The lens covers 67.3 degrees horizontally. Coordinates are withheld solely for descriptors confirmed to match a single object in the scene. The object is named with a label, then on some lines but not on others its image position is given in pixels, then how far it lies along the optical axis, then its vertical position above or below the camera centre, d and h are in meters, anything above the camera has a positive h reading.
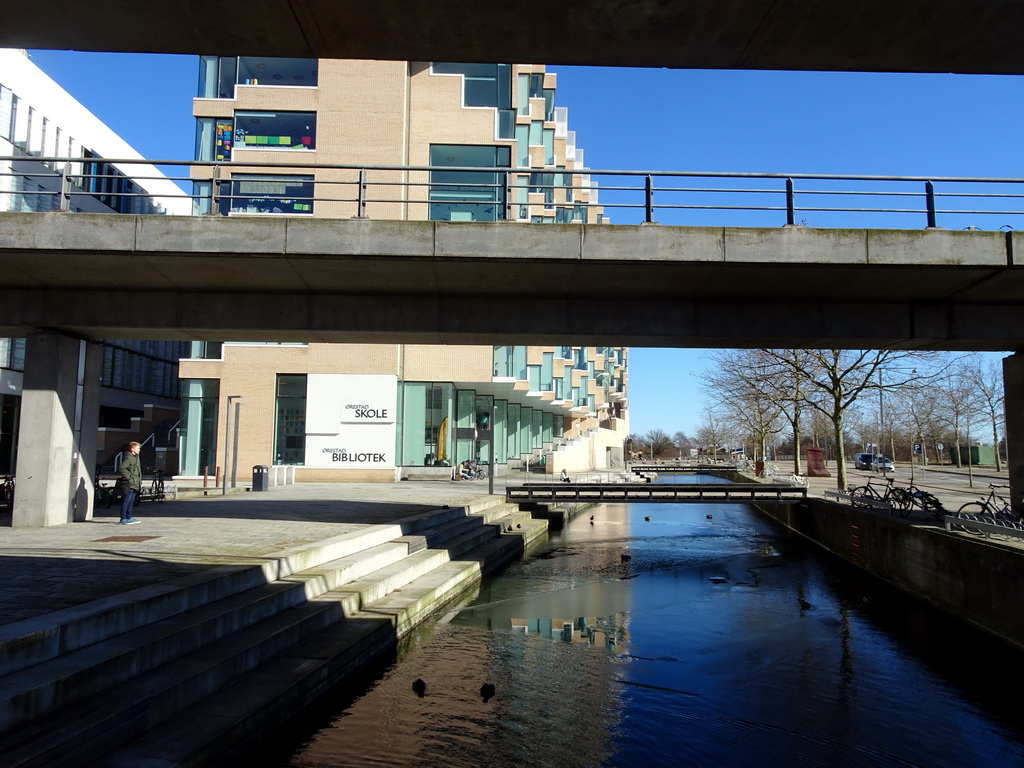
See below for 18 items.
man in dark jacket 14.32 -0.38
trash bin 26.14 -0.55
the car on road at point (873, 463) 53.19 +0.08
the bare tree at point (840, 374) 29.00 +3.52
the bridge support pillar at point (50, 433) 13.80 +0.53
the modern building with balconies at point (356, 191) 31.75 +10.24
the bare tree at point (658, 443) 117.19 +3.20
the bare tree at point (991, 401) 60.78 +5.09
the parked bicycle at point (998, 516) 13.00 -0.93
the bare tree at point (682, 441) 137.85 +4.43
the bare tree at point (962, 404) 59.56 +4.84
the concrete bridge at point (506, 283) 11.77 +3.02
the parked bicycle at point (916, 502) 16.25 -0.87
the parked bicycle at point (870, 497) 19.38 -0.88
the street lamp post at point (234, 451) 26.11 +0.45
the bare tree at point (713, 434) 96.06 +3.96
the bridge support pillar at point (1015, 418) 14.62 +0.89
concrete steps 5.65 -1.89
